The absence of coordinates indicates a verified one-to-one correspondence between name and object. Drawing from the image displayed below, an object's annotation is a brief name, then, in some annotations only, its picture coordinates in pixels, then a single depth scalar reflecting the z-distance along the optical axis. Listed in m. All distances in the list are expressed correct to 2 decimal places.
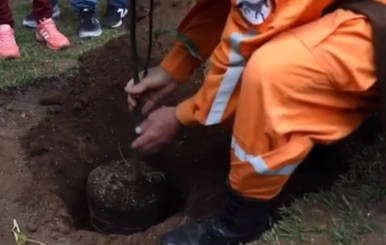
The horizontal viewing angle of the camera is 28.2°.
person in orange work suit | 1.63
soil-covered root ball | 2.10
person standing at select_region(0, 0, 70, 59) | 2.69
